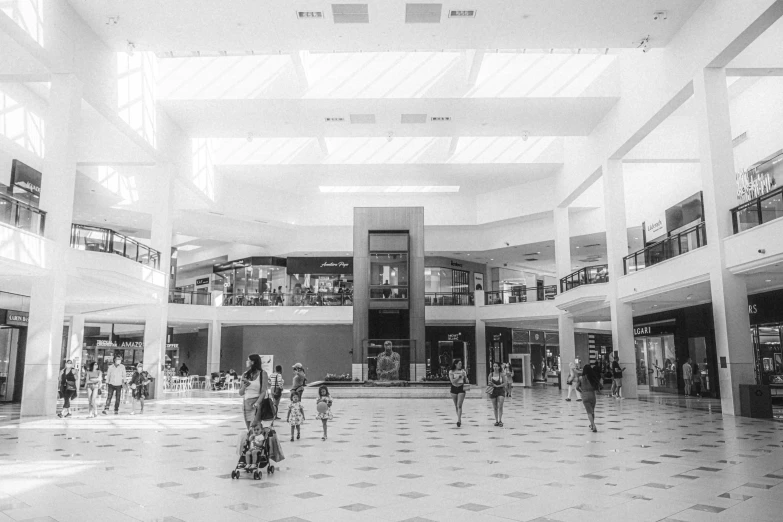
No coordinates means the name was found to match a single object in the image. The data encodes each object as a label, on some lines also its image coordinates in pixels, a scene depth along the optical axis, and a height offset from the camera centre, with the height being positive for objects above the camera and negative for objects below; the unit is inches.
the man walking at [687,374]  949.8 -39.7
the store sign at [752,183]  722.2 +204.3
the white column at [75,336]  1079.0 +33.7
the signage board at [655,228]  889.5 +182.6
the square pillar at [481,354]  1344.7 -7.3
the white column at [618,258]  860.6 +139.4
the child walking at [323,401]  406.0 -34.5
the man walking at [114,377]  645.9 -25.6
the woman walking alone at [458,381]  484.1 -24.6
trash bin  550.9 -48.5
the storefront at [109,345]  1526.8 +22.9
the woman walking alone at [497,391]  493.0 -33.2
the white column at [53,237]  580.1 +120.7
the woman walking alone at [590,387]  451.8 -28.1
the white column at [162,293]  892.6 +93.3
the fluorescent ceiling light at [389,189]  1333.7 +366.1
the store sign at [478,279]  1605.3 +193.9
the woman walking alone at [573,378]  737.6 -34.7
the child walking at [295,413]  407.2 -41.5
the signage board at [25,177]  753.6 +230.5
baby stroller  272.1 -47.7
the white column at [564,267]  1120.2 +159.6
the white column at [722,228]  568.1 +121.3
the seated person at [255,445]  273.4 -42.5
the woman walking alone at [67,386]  599.2 -32.2
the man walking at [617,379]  829.7 -41.5
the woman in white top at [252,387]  293.1 -16.9
